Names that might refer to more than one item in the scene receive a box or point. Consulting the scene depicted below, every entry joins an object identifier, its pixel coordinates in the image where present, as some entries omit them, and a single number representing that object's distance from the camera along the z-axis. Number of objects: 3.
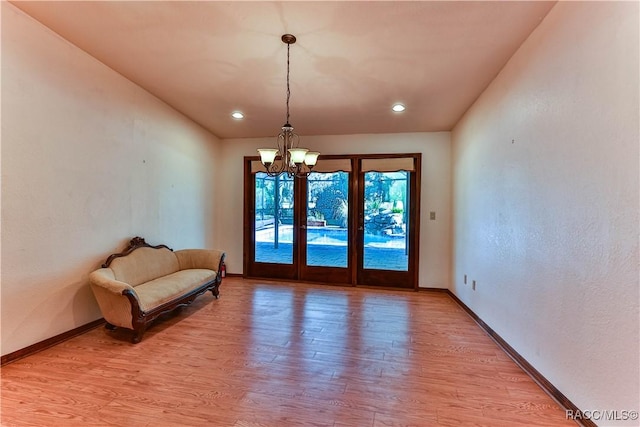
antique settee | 2.74
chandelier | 2.65
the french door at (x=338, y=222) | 4.95
